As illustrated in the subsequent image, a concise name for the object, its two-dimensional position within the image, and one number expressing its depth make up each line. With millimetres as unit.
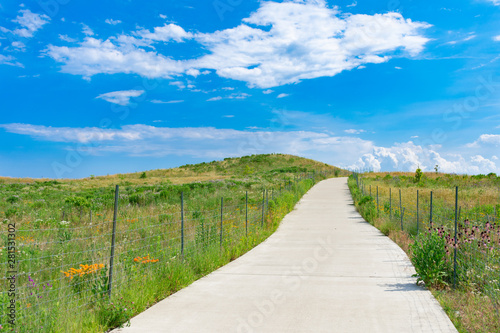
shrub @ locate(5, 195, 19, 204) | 27409
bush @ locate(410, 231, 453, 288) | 7833
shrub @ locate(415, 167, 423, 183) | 48431
